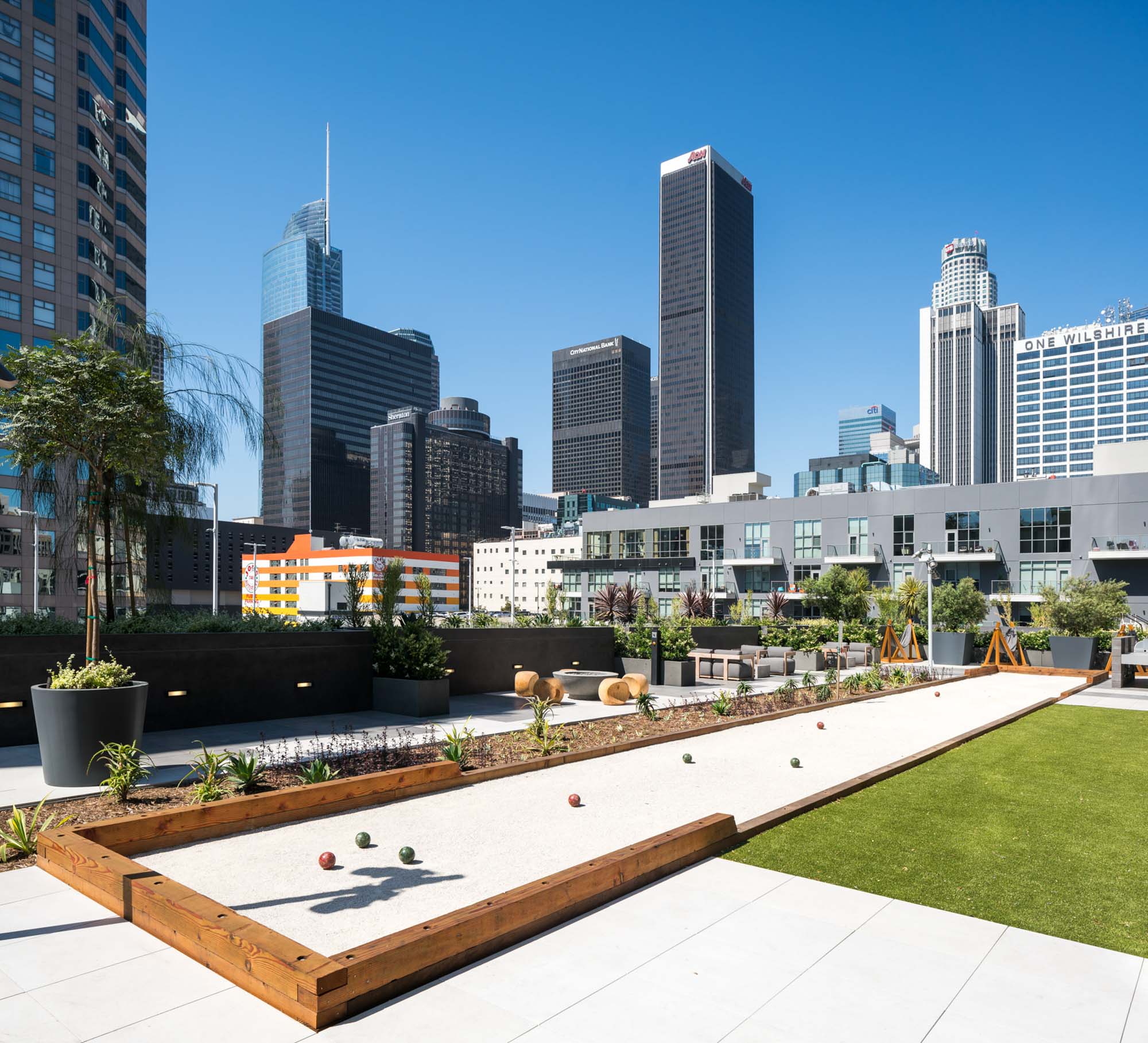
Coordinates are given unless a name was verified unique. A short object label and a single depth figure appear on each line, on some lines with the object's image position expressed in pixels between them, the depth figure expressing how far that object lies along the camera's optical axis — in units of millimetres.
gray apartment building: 53406
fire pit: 17109
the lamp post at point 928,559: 28344
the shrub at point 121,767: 7602
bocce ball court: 4383
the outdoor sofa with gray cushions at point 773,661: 24359
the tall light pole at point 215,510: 30936
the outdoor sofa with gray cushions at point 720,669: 22781
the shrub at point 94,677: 8398
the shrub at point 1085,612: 28094
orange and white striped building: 143000
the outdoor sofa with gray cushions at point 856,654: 28312
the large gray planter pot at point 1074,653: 27750
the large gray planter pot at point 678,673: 19734
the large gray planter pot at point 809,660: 26688
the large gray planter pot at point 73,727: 8219
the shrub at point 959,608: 35938
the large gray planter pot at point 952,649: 31891
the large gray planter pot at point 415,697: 13688
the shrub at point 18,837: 6332
